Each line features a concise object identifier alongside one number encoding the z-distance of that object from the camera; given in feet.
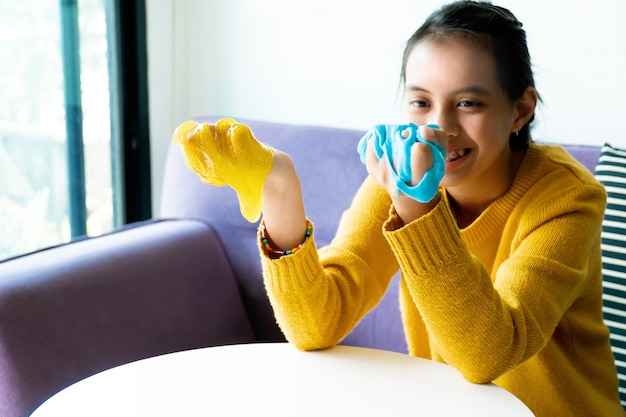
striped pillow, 4.43
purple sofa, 4.28
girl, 2.85
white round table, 2.76
